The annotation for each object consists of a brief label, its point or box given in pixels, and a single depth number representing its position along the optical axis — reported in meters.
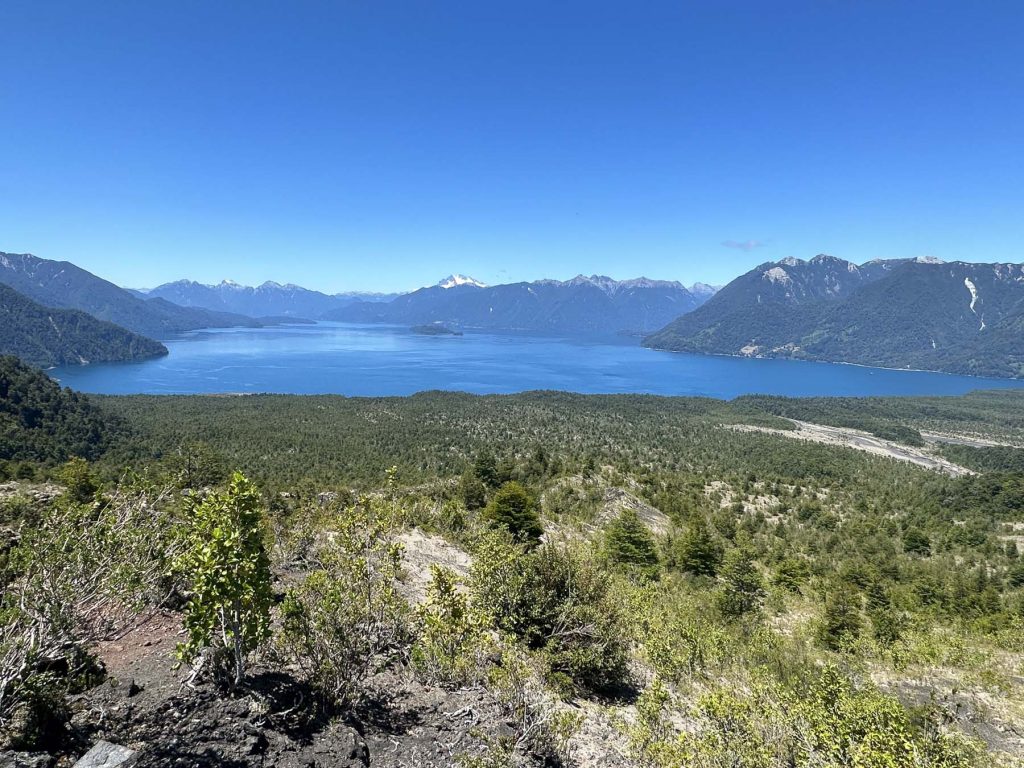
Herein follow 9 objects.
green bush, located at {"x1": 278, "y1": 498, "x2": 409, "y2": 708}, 9.21
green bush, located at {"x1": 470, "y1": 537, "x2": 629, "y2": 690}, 14.13
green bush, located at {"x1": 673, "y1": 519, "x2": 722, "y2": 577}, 34.03
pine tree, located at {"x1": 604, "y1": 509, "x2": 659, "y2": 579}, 31.73
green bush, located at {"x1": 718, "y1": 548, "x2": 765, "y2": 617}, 26.39
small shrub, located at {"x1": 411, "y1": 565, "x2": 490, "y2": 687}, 10.01
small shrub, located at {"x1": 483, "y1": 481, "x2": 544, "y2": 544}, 30.62
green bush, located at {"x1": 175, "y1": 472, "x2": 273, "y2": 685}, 7.04
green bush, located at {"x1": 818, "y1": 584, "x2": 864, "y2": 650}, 21.74
